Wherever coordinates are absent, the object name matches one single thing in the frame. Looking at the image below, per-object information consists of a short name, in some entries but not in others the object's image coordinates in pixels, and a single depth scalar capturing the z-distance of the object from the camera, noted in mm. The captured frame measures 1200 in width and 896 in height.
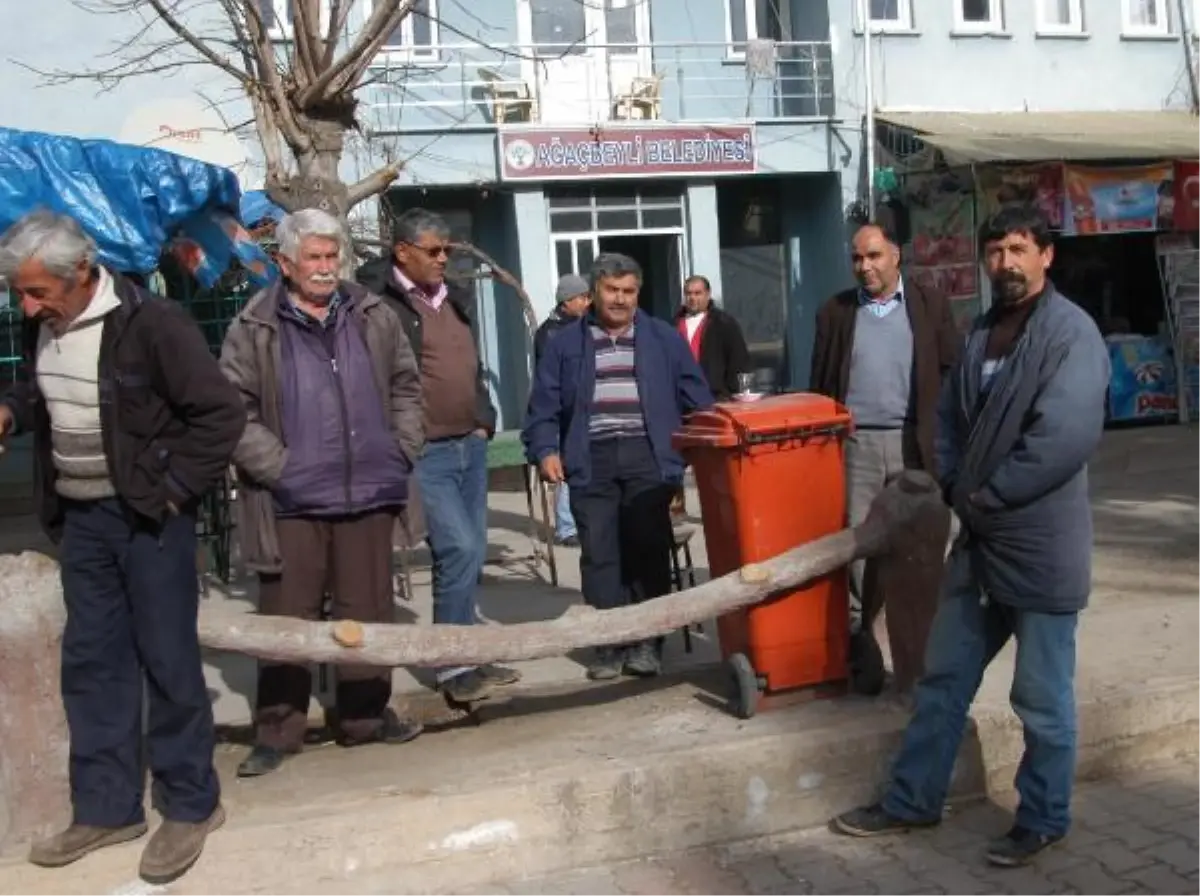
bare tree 6902
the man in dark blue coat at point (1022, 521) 3900
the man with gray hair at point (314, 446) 4559
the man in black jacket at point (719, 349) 9141
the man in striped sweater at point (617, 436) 5562
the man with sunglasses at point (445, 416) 5305
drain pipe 16094
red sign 15250
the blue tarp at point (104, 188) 7793
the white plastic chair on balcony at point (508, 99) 15258
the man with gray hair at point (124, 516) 3861
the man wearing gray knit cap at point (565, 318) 8969
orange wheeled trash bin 4848
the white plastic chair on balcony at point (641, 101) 15742
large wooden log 4508
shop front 14695
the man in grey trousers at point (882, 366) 5418
